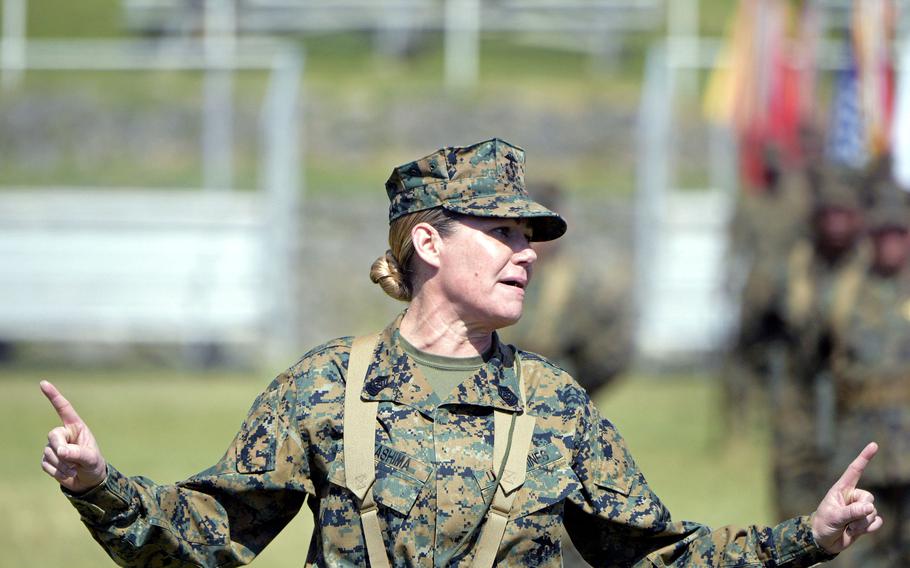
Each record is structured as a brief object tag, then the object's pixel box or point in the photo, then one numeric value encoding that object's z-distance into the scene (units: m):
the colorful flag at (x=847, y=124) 33.59
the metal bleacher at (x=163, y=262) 43.06
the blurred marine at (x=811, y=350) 19.27
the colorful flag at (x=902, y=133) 28.48
